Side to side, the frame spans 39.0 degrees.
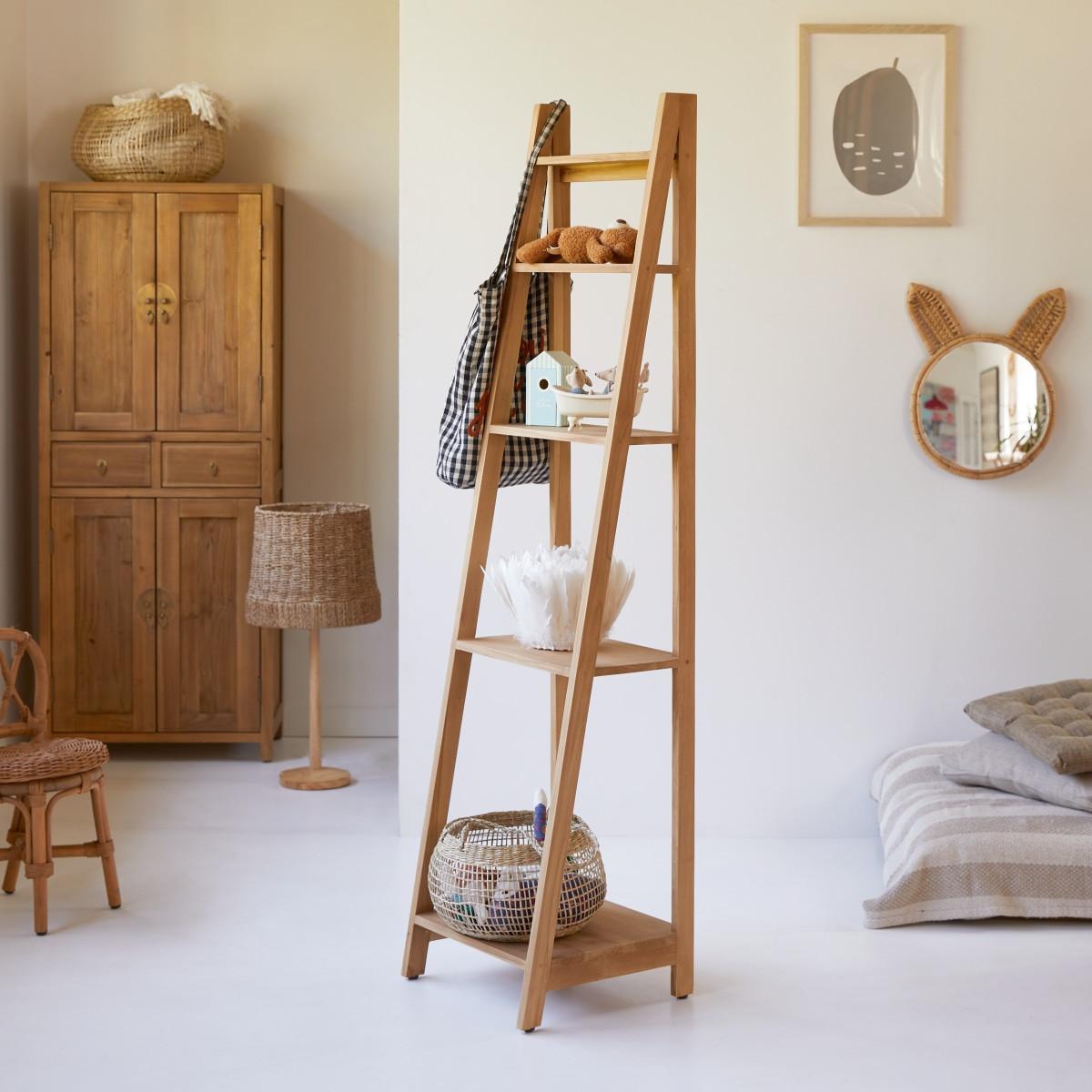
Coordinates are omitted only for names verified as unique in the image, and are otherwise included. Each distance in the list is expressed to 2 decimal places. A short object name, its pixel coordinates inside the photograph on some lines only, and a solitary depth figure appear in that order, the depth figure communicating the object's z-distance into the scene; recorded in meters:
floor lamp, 4.57
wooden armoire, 4.81
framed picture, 4.01
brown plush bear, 2.87
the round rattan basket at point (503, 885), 2.95
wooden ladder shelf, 2.82
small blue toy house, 3.01
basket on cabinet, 4.76
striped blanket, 3.48
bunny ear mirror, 4.07
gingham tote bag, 3.02
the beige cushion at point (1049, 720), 3.65
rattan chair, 3.39
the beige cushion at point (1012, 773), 3.65
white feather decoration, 2.94
